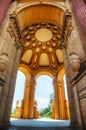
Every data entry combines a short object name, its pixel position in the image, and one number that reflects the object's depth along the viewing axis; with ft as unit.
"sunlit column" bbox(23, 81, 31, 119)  53.13
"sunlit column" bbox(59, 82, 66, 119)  53.08
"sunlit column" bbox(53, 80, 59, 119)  53.57
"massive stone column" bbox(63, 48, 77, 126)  18.72
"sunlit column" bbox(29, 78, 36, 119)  53.65
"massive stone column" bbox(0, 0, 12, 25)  22.38
